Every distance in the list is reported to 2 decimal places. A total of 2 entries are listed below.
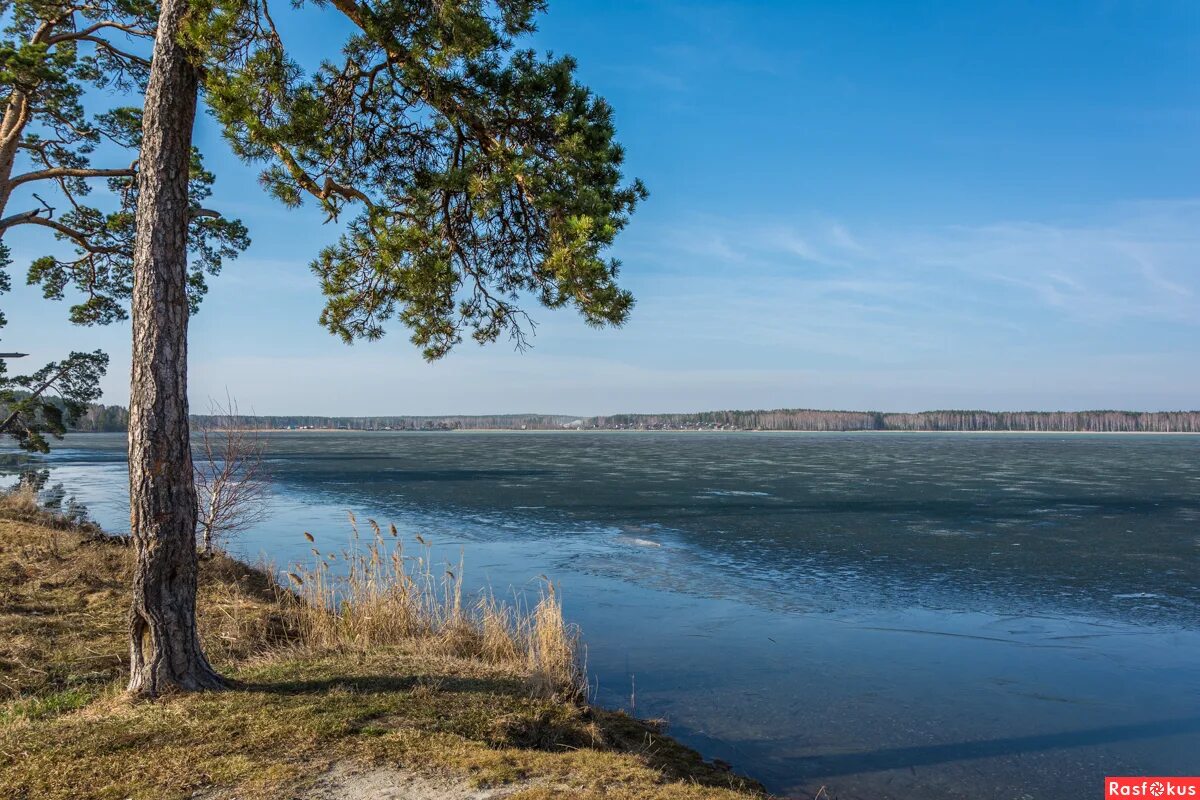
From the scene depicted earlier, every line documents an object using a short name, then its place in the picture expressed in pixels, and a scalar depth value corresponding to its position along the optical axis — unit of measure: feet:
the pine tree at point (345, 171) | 20.22
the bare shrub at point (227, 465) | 43.91
